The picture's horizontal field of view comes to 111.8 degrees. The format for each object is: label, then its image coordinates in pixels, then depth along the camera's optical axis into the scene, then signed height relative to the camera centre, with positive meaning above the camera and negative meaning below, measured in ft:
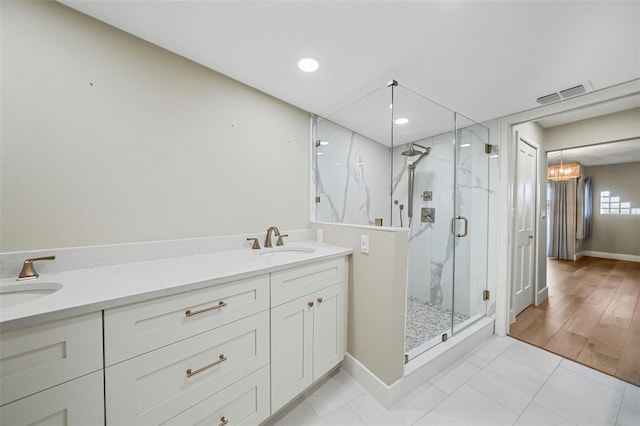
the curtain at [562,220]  16.46 -0.76
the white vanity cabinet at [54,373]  2.08 -1.68
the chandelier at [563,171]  13.23 +2.45
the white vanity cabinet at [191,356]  2.63 -2.06
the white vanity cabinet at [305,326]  4.08 -2.44
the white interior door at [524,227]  7.91 -0.66
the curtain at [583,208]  15.74 +0.15
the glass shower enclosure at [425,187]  7.20 +0.84
